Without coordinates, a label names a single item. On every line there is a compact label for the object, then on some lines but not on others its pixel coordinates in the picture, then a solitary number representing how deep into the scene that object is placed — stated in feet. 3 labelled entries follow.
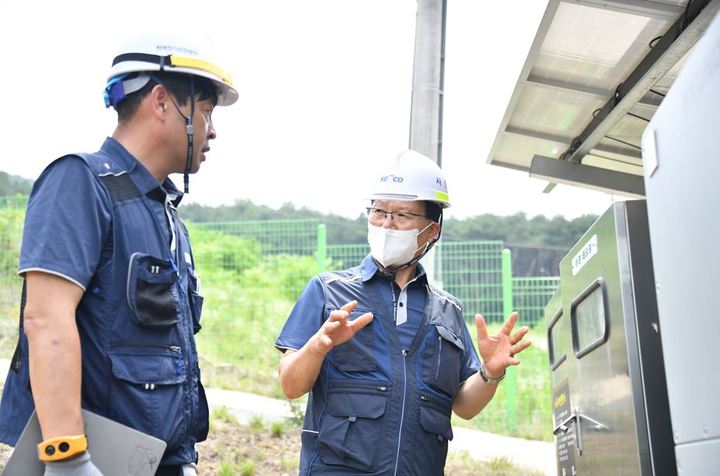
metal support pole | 20.03
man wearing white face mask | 11.39
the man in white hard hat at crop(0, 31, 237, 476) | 7.70
